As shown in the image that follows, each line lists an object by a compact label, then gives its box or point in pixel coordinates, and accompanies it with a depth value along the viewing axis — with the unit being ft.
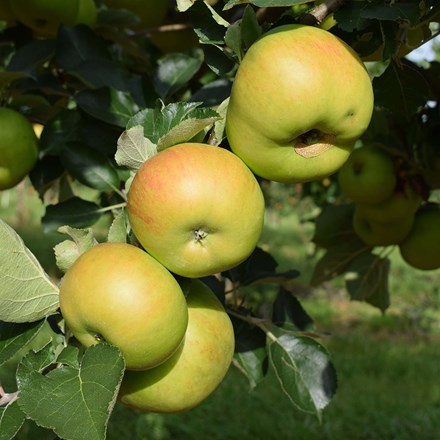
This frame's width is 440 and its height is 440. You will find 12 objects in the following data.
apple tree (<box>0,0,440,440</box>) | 2.48
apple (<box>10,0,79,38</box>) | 4.87
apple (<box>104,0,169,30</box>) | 5.66
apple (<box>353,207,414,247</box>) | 5.50
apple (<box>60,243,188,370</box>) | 2.43
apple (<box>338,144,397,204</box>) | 5.21
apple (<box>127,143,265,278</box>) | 2.44
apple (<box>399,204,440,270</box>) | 5.41
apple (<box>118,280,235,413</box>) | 2.78
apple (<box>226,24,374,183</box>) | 2.46
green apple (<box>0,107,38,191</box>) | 4.36
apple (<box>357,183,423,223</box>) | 5.30
